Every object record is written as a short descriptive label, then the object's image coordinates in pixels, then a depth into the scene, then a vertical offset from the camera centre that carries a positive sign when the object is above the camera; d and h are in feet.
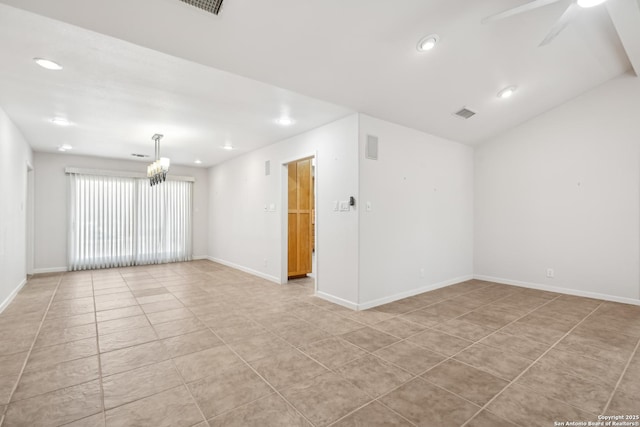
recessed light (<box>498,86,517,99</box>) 12.84 +5.36
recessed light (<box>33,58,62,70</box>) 8.58 +4.42
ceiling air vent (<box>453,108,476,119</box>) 14.11 +4.87
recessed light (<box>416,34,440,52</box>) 8.88 +5.21
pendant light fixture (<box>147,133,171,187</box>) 16.80 +2.60
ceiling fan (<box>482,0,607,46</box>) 6.45 +4.87
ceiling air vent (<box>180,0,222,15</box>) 6.75 +4.84
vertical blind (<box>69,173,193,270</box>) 22.04 -0.70
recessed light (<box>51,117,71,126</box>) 13.85 +4.39
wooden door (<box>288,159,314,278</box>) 18.45 -0.33
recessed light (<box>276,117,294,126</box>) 13.79 +4.40
